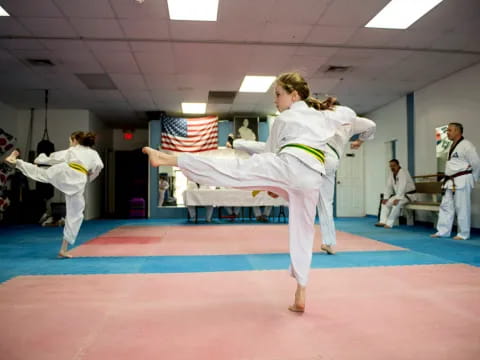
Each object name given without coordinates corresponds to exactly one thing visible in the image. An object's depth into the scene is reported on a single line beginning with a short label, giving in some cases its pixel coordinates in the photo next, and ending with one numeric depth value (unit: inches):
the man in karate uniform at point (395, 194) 298.6
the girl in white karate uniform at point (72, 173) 154.3
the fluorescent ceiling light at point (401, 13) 187.8
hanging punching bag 358.3
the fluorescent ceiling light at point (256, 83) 306.2
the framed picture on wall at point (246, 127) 431.2
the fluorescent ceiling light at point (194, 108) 389.4
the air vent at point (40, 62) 259.4
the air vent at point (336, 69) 277.7
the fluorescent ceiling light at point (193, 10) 184.9
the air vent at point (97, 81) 295.7
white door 447.8
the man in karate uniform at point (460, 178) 218.8
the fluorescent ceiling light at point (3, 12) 189.4
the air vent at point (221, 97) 348.0
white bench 282.2
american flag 417.1
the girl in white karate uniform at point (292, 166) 76.4
